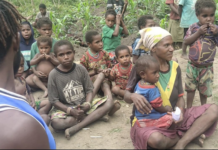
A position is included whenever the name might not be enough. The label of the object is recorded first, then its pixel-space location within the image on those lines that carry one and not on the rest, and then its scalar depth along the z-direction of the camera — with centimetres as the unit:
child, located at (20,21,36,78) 463
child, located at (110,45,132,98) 389
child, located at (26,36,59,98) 416
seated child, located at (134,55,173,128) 239
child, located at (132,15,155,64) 402
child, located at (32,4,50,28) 787
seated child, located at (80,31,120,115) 413
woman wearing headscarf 247
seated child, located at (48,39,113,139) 309
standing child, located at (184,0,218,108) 303
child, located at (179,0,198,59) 567
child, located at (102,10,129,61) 515
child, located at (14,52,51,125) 308
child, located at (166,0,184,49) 625
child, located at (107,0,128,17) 697
